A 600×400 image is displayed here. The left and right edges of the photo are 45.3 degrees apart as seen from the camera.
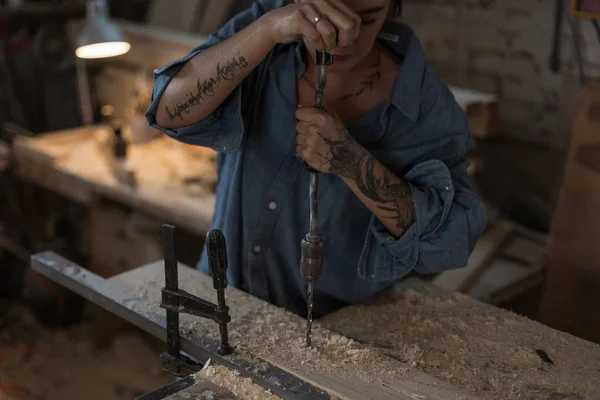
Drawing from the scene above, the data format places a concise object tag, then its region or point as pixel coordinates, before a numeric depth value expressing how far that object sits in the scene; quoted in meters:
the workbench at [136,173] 3.09
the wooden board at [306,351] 1.33
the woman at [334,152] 1.57
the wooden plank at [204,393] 1.29
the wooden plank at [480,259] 2.60
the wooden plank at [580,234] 2.18
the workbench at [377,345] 1.35
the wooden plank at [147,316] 1.34
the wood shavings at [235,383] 1.32
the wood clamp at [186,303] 1.37
